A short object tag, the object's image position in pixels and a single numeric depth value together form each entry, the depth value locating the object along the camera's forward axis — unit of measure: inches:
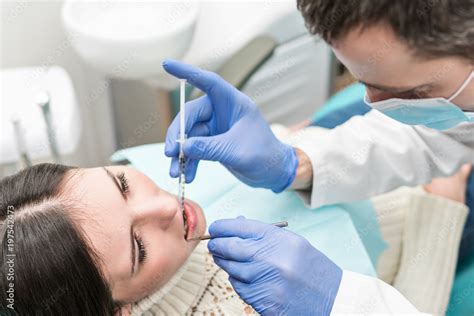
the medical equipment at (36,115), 66.1
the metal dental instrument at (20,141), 62.3
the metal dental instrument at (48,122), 61.0
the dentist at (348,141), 39.9
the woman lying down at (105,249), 43.4
